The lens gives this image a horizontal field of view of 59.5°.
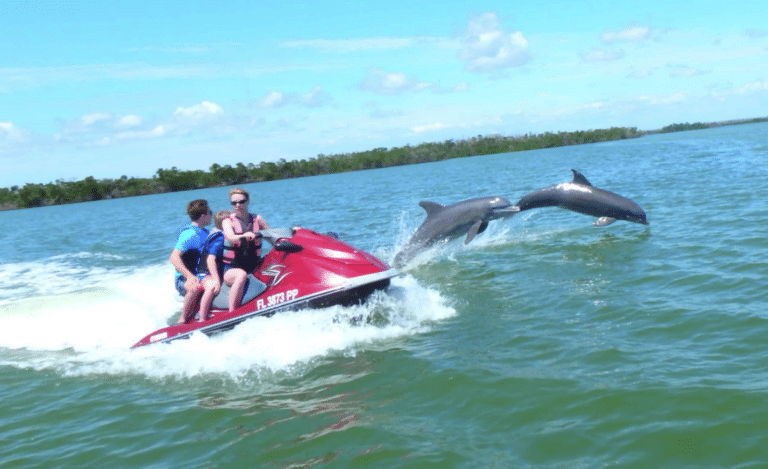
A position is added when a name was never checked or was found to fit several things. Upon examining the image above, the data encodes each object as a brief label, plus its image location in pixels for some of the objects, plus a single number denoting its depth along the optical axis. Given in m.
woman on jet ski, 7.84
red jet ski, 7.68
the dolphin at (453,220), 12.29
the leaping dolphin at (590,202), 13.26
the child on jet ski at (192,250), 7.96
